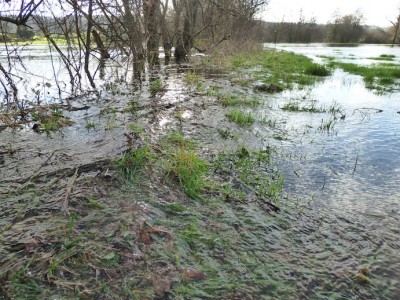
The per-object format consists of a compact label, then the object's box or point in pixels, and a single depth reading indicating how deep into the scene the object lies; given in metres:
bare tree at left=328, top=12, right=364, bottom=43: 80.85
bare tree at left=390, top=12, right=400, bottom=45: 68.72
